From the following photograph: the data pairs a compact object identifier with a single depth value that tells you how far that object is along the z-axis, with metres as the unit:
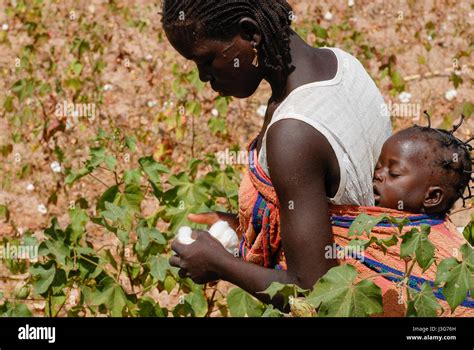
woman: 1.91
